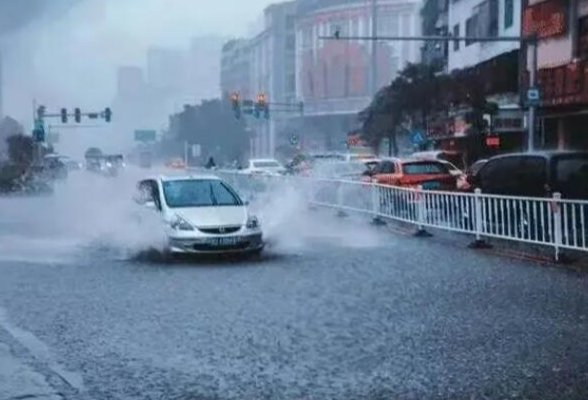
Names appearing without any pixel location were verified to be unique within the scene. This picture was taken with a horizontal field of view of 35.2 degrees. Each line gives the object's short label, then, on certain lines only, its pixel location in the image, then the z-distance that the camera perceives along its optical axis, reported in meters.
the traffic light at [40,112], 64.11
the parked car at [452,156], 39.39
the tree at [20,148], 68.62
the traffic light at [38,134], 58.95
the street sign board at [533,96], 28.58
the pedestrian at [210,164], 46.03
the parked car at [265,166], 43.59
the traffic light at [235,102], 50.62
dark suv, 19.14
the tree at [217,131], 110.56
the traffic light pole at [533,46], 29.33
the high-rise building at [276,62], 122.62
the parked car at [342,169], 32.69
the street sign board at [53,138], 99.38
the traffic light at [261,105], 51.56
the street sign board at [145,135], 111.00
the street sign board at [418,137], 44.84
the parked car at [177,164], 74.47
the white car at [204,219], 15.30
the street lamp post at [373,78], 71.29
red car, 25.11
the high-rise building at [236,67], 142.25
